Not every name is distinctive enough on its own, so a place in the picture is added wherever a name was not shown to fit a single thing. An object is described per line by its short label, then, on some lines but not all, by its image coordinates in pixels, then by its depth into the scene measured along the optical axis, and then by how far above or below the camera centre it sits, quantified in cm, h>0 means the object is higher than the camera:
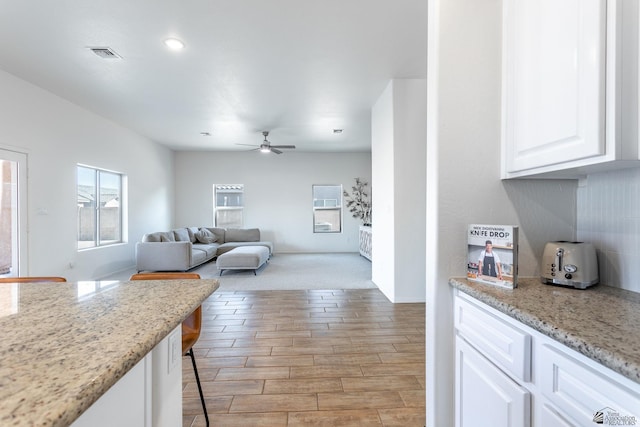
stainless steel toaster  126 -23
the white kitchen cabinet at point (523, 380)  73 -50
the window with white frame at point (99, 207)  502 +6
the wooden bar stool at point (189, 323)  154 -61
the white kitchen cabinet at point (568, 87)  97 +45
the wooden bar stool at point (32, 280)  157 -37
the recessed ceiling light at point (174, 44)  285 +159
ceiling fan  592 +126
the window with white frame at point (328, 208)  862 +8
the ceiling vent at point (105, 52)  298 +158
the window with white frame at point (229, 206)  847 +13
